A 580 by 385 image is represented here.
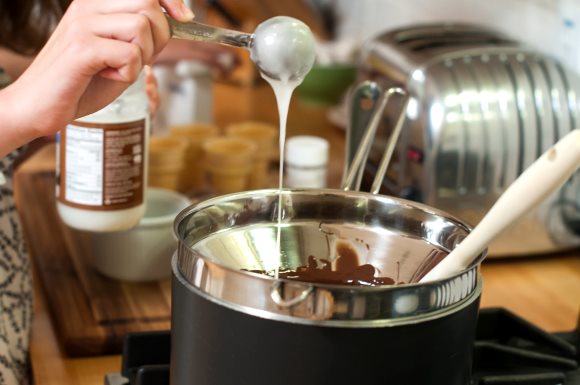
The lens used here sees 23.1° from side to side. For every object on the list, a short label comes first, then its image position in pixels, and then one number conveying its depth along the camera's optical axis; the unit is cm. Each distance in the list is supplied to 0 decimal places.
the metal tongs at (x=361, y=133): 98
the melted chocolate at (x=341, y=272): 90
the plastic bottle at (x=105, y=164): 110
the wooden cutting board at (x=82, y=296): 113
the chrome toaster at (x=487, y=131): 131
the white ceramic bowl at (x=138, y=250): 122
